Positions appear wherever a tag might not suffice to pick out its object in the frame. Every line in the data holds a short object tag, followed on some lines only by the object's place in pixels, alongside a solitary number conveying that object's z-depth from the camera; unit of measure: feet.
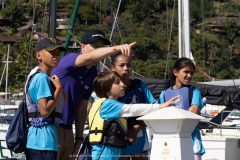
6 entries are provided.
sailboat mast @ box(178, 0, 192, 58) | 92.30
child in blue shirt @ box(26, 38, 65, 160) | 35.74
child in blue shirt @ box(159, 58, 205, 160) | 41.20
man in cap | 38.86
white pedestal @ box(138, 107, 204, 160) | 33.45
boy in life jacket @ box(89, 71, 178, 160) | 35.53
